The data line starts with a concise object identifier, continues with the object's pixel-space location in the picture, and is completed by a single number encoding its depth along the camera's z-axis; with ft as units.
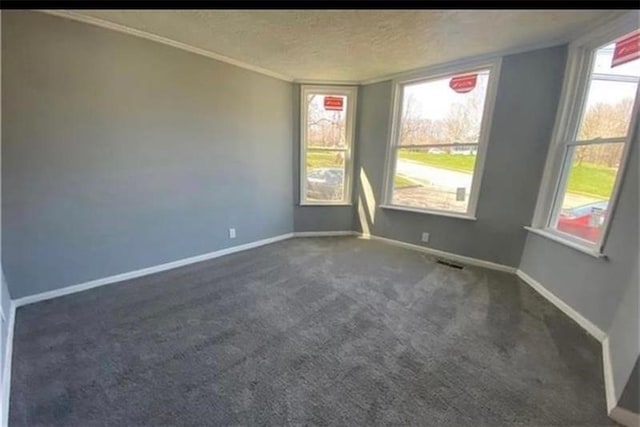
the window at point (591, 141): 6.98
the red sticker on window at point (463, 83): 10.59
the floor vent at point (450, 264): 10.82
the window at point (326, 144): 13.28
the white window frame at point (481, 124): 10.04
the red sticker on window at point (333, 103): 13.35
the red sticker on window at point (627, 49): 6.82
